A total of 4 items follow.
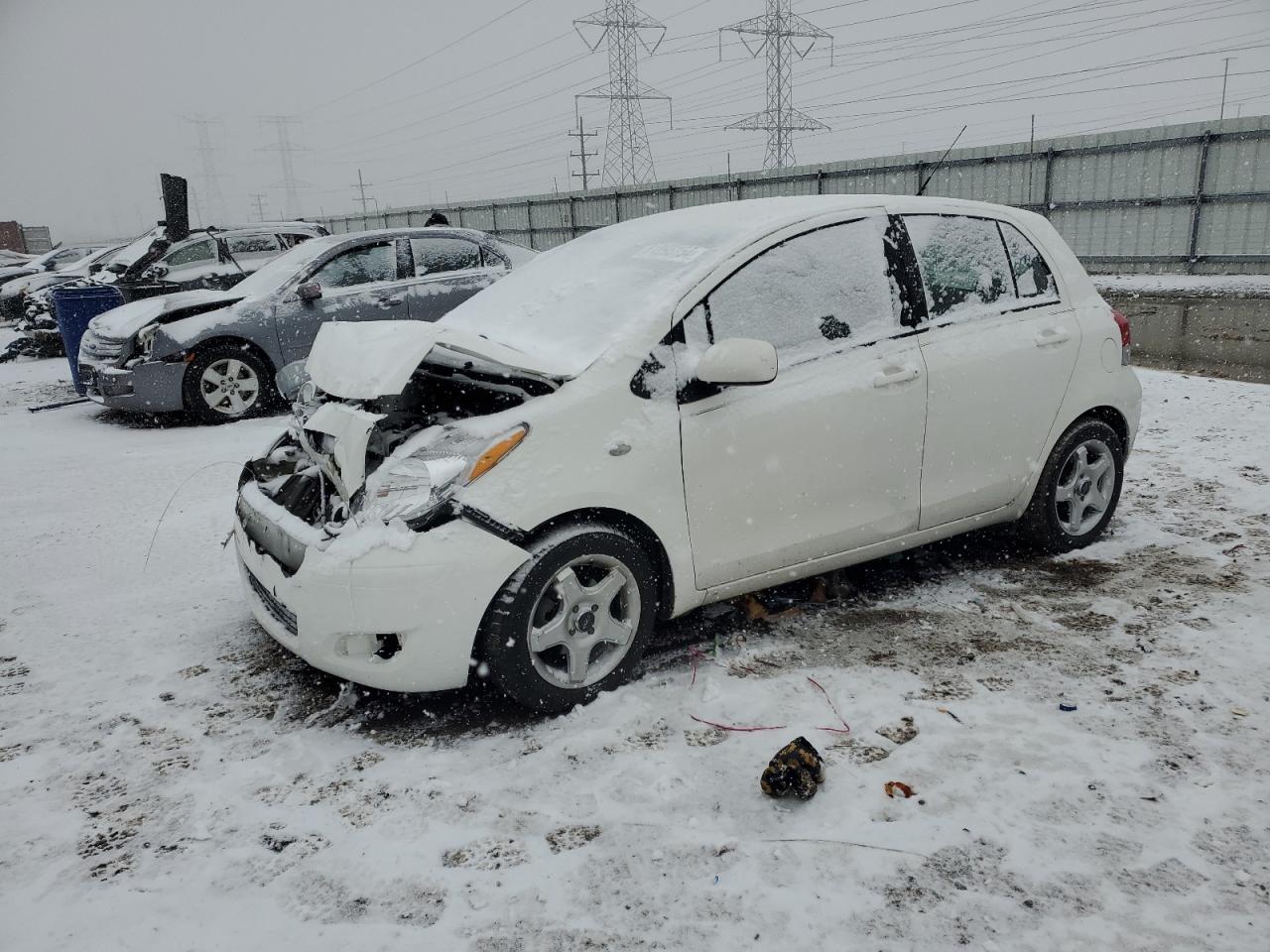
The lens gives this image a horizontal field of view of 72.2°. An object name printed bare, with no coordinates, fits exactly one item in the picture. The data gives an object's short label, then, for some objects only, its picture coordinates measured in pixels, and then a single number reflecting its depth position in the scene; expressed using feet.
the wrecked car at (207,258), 35.06
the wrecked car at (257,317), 25.27
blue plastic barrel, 31.53
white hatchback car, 9.15
